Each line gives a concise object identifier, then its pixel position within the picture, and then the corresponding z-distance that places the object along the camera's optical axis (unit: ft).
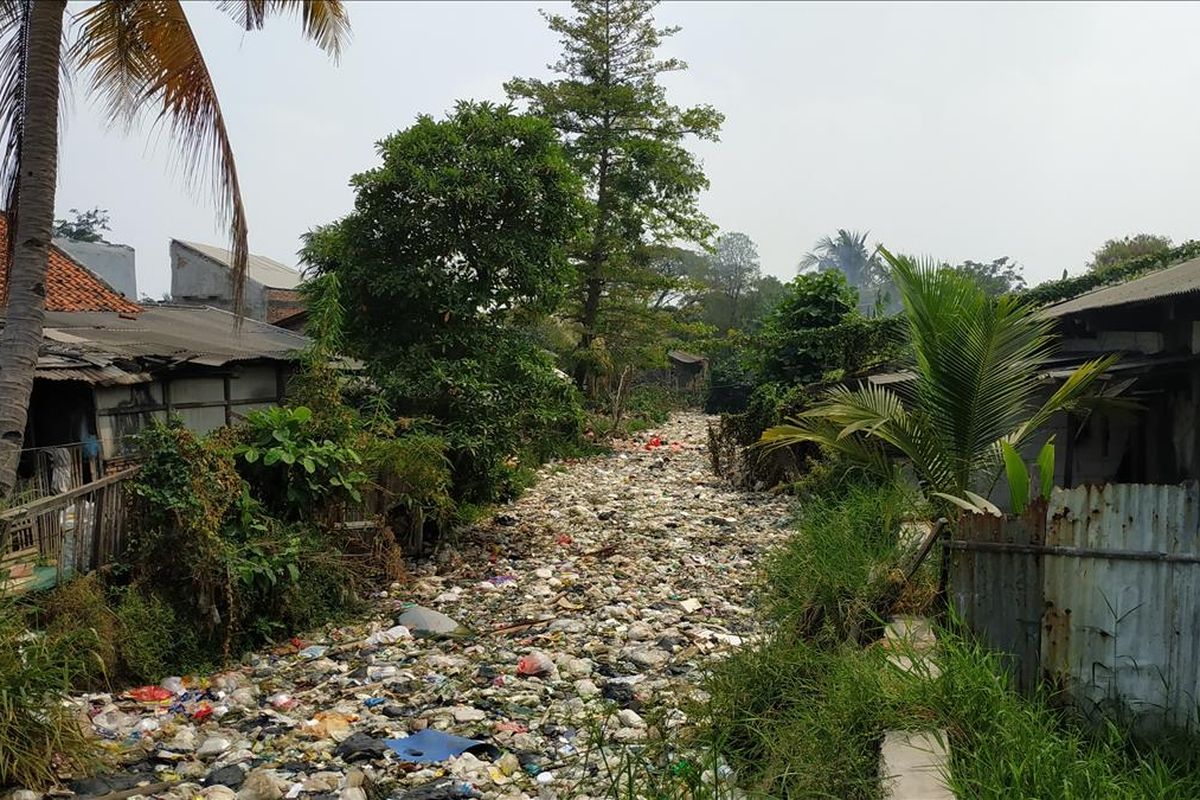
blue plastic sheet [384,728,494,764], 13.17
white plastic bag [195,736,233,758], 13.30
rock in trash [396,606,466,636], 19.63
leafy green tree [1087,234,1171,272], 67.36
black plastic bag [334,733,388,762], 13.16
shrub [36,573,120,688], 15.11
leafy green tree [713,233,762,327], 118.83
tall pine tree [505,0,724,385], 61.52
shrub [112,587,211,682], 15.81
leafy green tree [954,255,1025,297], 111.24
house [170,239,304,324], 75.87
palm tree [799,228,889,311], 167.22
